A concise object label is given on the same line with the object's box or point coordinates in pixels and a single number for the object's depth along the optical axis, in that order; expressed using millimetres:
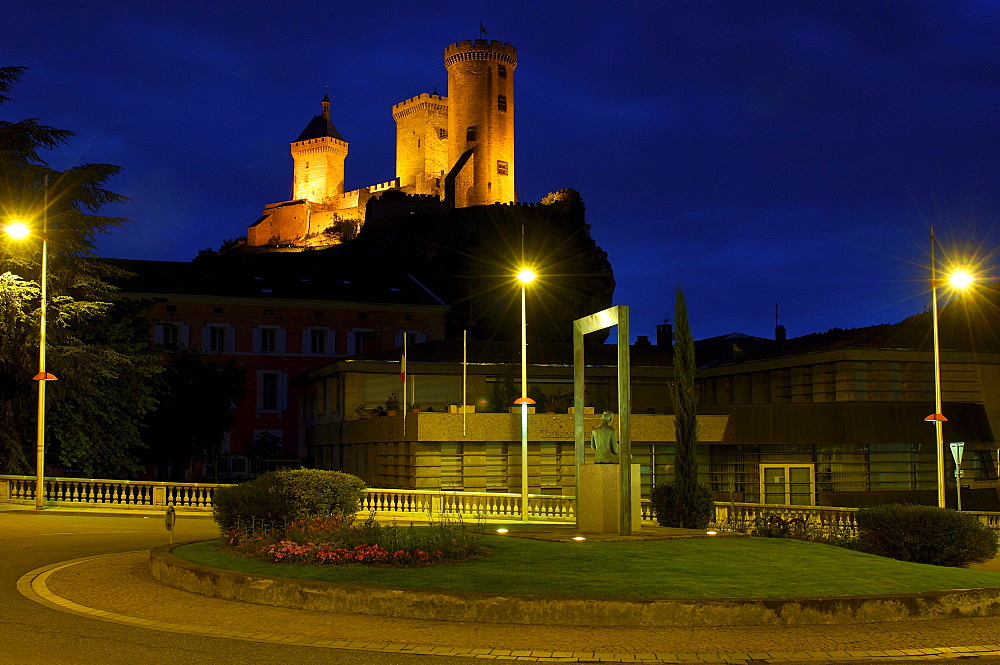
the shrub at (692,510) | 23688
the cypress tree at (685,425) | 23734
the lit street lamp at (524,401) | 28938
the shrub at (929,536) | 18469
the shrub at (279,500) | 18578
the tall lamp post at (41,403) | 29844
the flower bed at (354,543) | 15133
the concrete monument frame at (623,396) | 19797
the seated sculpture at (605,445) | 21031
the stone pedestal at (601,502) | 20375
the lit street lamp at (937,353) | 27297
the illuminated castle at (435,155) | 124750
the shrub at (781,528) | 21188
